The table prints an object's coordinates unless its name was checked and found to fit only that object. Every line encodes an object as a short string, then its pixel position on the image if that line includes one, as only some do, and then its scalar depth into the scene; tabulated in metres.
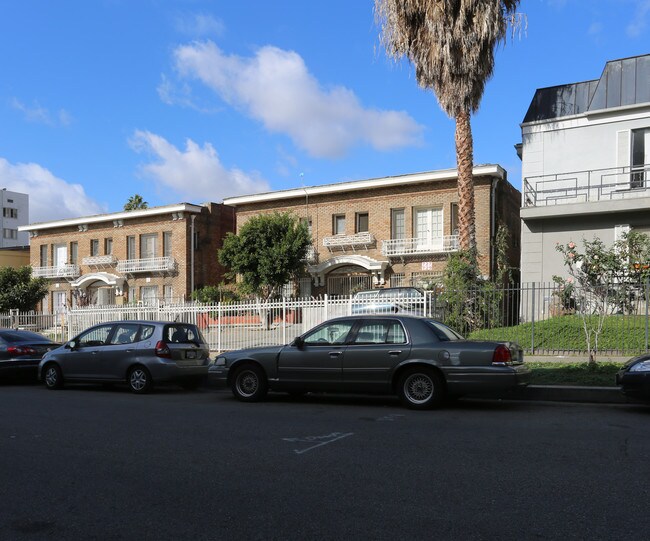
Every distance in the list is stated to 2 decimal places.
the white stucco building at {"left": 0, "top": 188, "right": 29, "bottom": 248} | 85.00
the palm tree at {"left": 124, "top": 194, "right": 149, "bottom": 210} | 48.84
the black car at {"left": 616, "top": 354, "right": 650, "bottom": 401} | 8.74
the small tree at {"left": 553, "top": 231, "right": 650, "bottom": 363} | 16.03
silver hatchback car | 12.21
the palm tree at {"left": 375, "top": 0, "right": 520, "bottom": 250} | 17.89
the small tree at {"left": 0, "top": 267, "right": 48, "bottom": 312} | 29.98
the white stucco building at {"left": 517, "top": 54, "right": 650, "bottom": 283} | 19.17
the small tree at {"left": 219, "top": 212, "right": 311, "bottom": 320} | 27.73
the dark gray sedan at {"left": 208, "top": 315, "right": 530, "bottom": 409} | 9.17
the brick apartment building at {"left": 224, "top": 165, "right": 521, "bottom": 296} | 26.06
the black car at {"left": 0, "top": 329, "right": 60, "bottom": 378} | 14.16
